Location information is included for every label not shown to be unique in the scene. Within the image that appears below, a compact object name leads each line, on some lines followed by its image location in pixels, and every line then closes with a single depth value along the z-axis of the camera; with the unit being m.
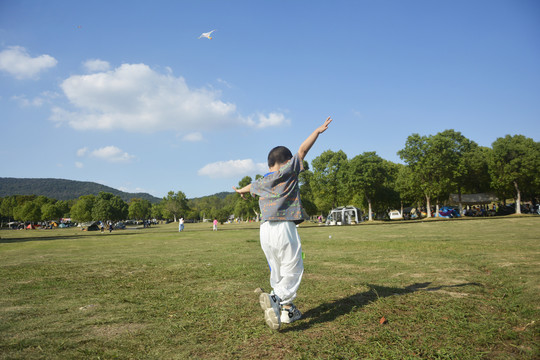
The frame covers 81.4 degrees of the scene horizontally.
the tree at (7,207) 116.19
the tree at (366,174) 55.25
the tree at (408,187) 54.94
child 4.05
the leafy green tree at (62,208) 113.03
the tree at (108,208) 79.19
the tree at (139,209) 132.12
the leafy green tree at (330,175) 59.90
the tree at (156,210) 168.09
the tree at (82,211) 83.69
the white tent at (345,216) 52.45
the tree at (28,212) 96.62
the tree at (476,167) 56.67
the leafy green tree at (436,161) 51.28
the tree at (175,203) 141.25
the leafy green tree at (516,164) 48.34
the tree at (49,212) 103.44
